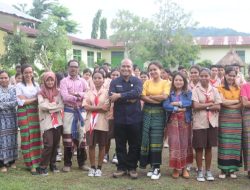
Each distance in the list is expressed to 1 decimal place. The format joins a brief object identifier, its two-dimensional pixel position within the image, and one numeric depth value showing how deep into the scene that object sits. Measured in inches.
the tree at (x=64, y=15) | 1596.9
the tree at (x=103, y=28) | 1999.1
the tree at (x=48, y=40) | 732.0
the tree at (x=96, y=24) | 2000.5
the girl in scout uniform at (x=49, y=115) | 240.5
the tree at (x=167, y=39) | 1082.1
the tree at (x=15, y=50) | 666.8
